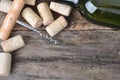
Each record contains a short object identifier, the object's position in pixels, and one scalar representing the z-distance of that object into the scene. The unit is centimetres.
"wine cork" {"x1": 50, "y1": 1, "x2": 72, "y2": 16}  82
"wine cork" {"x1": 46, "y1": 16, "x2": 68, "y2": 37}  82
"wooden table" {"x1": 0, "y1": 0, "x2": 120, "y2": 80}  81
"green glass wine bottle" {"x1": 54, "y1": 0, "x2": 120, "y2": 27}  76
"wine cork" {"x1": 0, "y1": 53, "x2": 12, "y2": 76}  81
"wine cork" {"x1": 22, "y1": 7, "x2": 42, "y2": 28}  82
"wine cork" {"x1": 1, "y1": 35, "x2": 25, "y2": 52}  83
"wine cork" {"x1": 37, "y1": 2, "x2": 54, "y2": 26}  82
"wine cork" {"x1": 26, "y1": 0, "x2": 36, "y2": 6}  84
